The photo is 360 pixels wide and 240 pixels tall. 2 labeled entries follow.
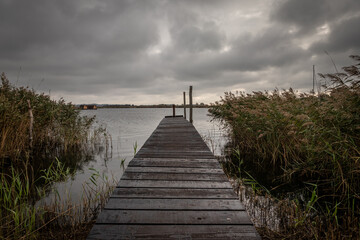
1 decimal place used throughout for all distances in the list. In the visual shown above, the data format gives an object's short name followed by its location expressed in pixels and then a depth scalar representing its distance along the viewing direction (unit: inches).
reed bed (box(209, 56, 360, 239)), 121.0
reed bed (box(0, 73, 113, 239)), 122.4
